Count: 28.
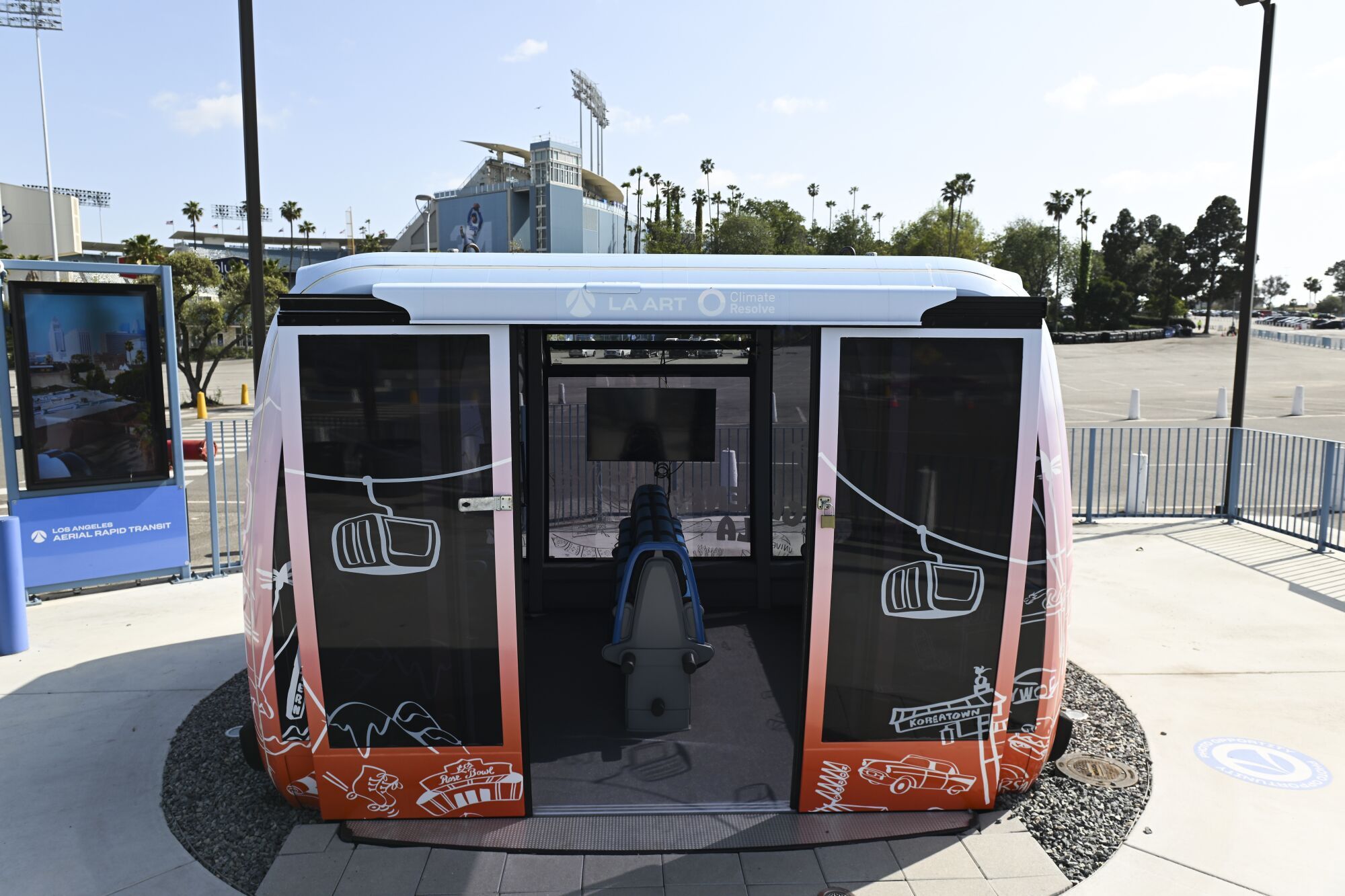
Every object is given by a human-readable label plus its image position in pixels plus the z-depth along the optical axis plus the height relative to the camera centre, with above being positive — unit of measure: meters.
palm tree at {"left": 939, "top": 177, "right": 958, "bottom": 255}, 75.38 +12.77
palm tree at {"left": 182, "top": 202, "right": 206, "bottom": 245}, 73.00 +10.20
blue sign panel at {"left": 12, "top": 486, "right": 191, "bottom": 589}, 7.87 -1.78
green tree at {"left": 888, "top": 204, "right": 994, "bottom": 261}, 69.25 +8.51
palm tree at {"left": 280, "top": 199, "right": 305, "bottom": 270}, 77.44 +10.88
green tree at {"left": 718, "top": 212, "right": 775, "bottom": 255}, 55.66 +6.66
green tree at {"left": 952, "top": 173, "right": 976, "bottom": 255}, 74.75 +13.28
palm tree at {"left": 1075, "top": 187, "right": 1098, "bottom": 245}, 77.69 +11.63
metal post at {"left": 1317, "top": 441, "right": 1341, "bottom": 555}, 9.14 -1.53
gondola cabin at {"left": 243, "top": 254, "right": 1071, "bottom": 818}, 3.88 -0.83
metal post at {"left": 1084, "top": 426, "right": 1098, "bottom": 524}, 10.36 -1.56
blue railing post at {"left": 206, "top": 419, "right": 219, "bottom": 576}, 8.30 -1.60
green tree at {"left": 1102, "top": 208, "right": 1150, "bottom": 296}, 69.94 +7.22
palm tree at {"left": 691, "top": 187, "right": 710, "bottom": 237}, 80.38 +13.10
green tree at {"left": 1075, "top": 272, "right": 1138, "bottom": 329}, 65.38 +3.01
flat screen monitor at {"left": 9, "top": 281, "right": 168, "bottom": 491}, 7.73 -0.41
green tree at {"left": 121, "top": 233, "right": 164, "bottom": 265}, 25.97 +2.52
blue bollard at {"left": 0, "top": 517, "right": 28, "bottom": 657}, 6.77 -1.93
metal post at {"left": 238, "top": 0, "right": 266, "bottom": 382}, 8.20 +1.52
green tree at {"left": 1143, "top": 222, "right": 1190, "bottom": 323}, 69.94 +5.57
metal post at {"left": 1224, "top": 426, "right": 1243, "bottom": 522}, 10.74 -1.47
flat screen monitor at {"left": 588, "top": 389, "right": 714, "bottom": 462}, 6.58 -0.60
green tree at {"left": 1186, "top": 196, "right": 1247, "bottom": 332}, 69.19 +7.64
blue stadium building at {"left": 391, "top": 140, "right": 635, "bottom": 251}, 71.44 +11.28
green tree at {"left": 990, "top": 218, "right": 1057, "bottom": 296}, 76.25 +7.77
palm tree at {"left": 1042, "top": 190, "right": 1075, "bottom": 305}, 77.50 +12.17
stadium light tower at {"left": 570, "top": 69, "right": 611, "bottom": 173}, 78.59 +21.94
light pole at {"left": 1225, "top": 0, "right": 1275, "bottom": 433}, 10.82 +1.51
